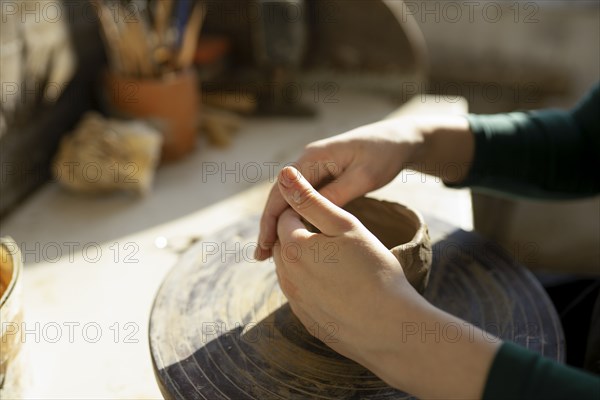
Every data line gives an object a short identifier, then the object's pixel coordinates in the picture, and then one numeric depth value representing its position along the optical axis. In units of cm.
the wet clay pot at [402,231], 84
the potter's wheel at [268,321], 81
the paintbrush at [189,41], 175
